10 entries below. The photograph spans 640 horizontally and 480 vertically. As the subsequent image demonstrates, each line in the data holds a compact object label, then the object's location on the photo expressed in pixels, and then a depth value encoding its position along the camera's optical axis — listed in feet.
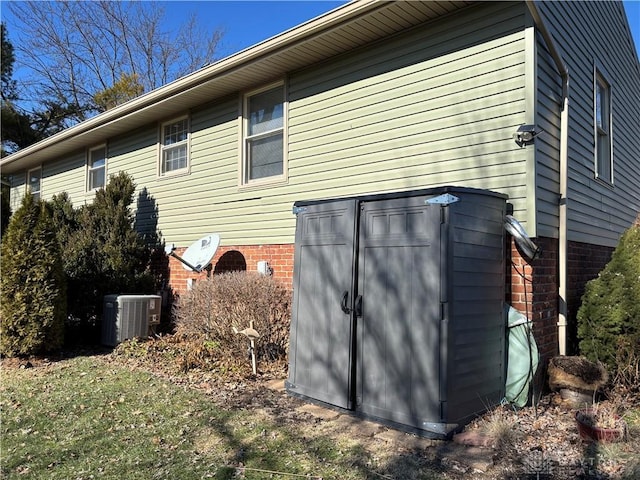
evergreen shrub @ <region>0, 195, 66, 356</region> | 22.26
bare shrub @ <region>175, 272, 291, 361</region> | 20.58
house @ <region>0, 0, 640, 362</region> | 16.74
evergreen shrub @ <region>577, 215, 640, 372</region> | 16.48
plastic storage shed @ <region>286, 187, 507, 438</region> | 13.08
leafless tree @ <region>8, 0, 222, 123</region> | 72.28
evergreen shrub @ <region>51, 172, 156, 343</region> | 27.43
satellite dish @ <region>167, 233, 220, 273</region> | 24.72
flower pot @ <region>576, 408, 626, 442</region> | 11.70
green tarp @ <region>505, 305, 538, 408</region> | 14.89
